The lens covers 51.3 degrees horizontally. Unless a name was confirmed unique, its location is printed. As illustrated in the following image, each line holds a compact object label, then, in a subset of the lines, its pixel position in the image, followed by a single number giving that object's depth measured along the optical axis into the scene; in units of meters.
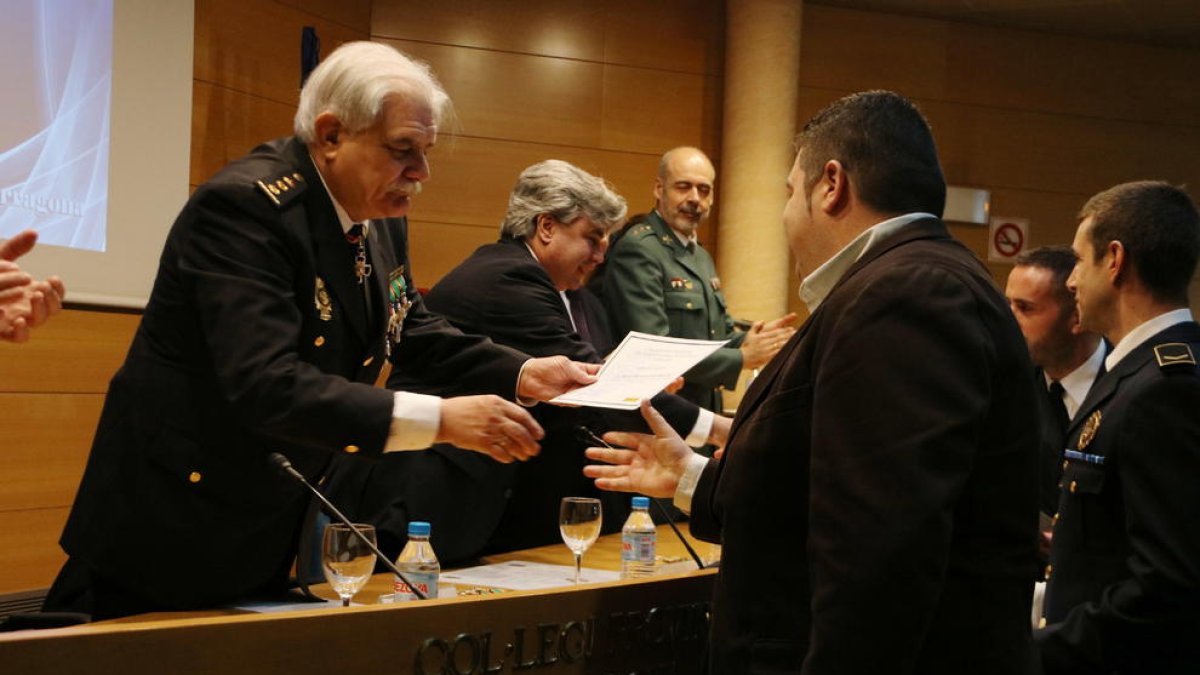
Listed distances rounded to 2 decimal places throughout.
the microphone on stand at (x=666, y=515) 2.42
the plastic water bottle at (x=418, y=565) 2.17
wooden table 1.46
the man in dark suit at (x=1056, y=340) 3.12
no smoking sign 7.29
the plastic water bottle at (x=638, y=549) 2.58
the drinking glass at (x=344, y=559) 2.00
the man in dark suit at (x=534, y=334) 2.78
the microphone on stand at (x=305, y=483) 1.91
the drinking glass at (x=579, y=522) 2.53
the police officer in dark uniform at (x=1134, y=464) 2.04
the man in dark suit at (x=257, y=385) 1.99
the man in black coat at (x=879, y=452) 1.41
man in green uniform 4.32
